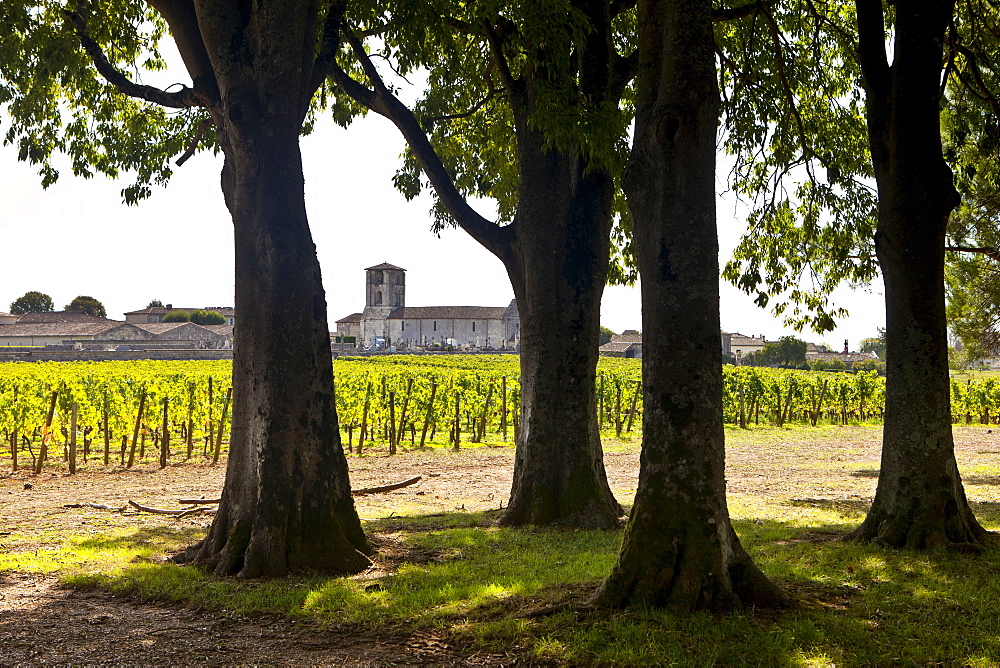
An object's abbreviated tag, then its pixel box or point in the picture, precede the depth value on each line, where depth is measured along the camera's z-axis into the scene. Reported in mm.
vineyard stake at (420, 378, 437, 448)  19625
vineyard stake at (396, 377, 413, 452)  19583
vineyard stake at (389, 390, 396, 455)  18453
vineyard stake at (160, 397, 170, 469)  15836
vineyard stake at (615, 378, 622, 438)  22891
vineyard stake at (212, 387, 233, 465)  16328
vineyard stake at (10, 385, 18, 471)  15034
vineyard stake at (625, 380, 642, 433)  23709
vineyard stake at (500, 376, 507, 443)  21375
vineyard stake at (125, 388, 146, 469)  15758
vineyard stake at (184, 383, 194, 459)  17073
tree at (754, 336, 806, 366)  71312
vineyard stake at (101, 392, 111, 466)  15917
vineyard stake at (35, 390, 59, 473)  15047
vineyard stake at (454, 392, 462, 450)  19545
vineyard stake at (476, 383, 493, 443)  20984
